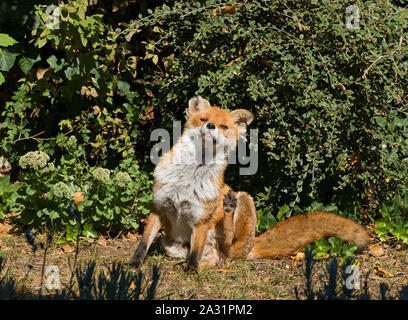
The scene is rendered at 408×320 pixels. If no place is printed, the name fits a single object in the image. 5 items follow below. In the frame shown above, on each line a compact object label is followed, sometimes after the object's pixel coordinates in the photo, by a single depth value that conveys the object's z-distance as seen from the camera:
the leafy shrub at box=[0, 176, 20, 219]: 5.67
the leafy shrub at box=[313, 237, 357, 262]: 5.01
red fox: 4.85
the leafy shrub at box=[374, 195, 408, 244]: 5.67
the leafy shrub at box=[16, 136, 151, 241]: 5.31
